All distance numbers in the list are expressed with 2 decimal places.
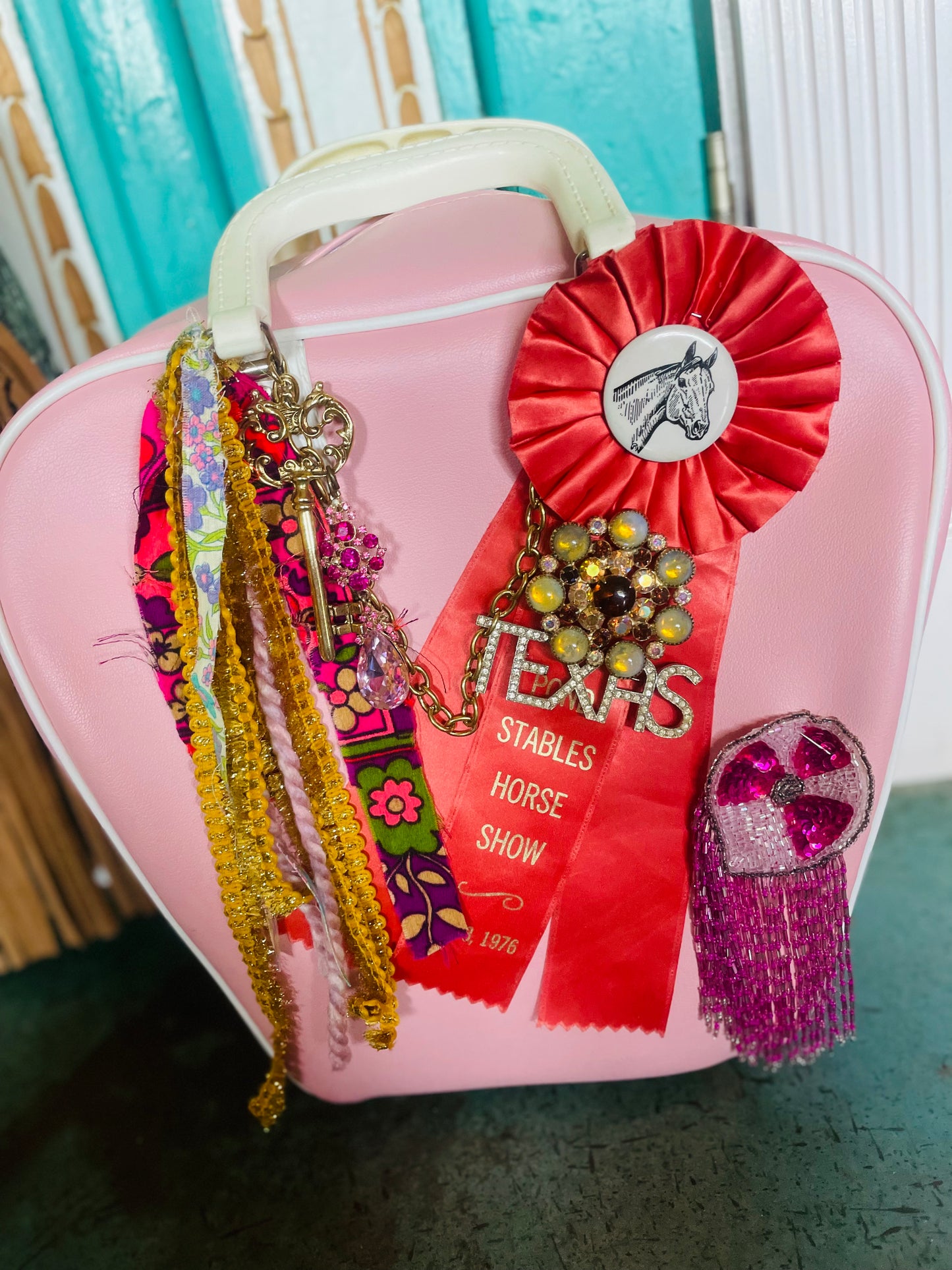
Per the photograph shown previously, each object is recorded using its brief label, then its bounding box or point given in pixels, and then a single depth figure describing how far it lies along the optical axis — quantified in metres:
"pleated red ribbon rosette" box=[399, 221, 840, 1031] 0.43
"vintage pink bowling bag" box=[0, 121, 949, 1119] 0.44
